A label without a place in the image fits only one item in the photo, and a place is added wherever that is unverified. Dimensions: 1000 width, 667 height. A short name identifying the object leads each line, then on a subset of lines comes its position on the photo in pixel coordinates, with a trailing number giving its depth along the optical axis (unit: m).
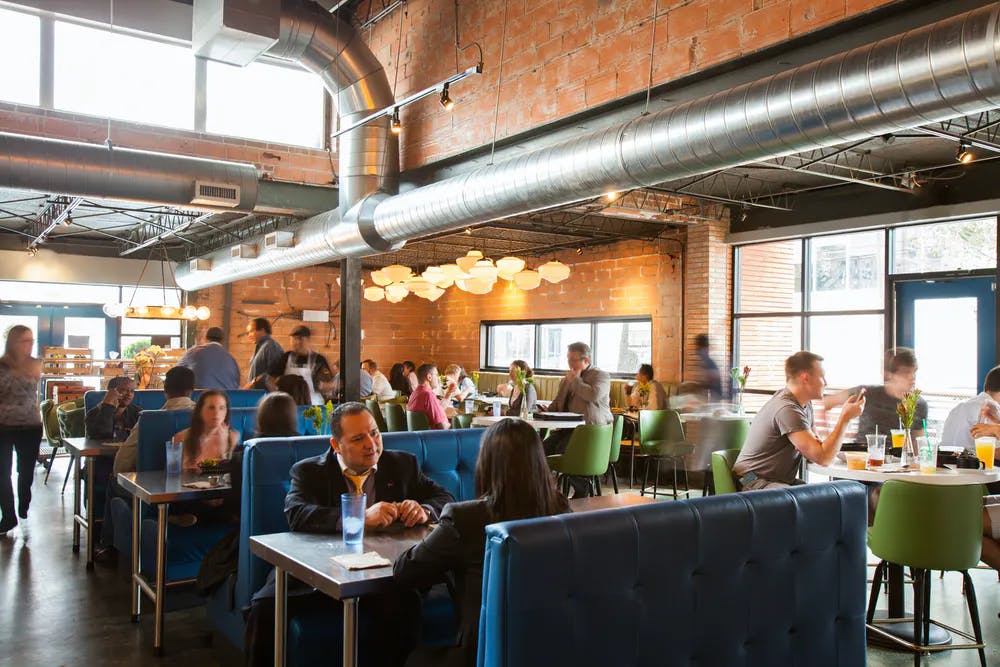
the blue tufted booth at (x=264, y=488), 3.42
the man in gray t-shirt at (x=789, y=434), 4.05
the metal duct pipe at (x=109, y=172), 6.14
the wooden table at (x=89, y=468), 5.18
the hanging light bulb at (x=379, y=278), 10.56
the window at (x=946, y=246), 8.27
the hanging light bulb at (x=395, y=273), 10.47
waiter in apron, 7.61
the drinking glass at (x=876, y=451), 4.22
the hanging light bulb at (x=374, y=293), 12.44
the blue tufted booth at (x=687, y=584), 1.83
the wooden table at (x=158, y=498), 3.73
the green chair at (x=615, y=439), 7.66
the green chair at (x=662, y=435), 8.00
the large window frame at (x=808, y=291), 8.73
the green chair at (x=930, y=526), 3.62
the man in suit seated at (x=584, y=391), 7.49
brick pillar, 10.58
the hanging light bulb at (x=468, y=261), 8.51
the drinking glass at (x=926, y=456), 4.13
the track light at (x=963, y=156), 6.75
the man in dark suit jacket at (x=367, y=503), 2.93
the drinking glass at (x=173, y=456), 4.12
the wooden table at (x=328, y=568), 2.31
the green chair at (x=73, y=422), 7.46
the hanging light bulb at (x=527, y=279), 9.76
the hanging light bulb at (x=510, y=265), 9.01
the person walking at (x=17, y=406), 6.13
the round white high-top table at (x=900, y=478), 3.96
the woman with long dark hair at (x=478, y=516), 2.30
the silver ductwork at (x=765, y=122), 3.20
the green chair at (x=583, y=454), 6.81
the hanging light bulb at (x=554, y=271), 9.45
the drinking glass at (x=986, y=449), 4.31
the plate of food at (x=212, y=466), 4.12
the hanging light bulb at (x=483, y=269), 8.75
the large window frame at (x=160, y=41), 8.30
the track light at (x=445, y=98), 5.61
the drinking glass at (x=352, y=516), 2.66
